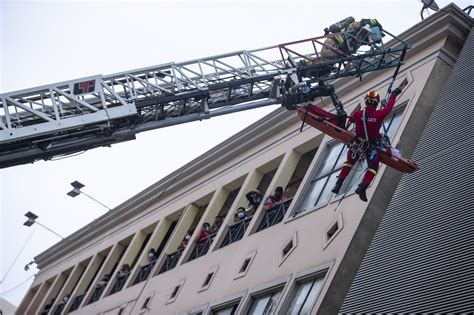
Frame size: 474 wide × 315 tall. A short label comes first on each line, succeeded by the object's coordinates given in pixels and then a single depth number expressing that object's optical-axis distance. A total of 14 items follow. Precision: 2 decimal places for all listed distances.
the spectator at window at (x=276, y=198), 20.70
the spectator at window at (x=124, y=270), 27.33
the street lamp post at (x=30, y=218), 34.25
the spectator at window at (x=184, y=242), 24.59
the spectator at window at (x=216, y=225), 23.36
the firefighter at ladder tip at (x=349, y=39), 16.38
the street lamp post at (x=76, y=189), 30.48
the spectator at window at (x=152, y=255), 25.95
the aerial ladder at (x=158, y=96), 16.34
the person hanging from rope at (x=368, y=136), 15.01
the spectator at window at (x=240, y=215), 22.00
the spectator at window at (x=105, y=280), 28.69
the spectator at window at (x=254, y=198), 21.56
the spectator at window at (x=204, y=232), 23.55
